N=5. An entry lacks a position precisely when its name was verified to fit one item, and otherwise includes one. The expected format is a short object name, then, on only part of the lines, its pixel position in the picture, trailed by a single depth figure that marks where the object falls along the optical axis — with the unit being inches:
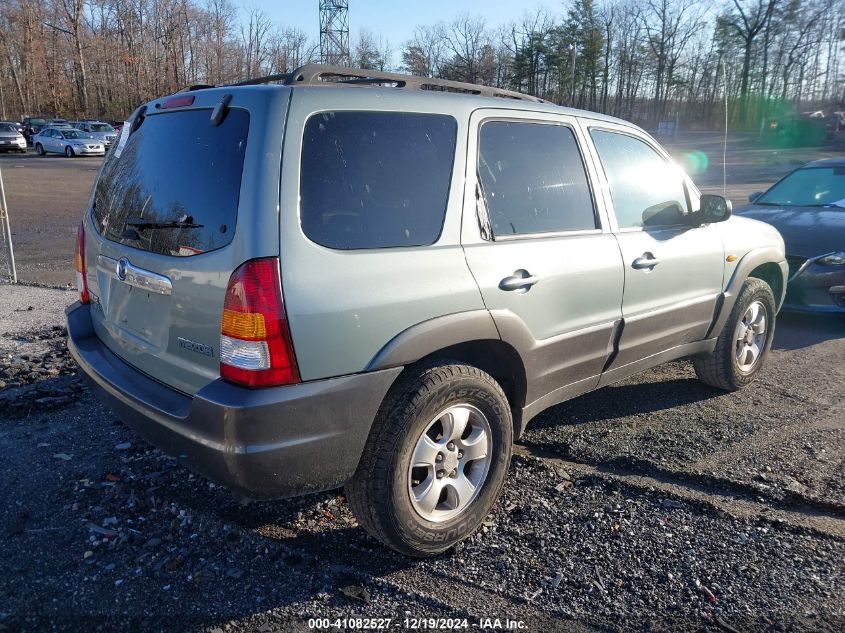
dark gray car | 255.0
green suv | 95.7
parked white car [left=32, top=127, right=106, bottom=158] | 1405.0
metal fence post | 307.6
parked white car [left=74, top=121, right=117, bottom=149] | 1457.9
